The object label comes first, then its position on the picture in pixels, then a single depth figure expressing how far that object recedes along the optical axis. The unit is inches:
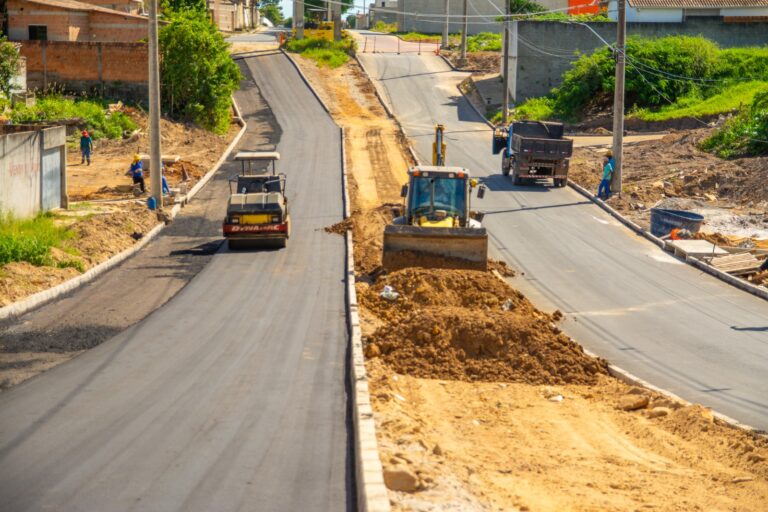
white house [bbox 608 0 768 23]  2687.0
